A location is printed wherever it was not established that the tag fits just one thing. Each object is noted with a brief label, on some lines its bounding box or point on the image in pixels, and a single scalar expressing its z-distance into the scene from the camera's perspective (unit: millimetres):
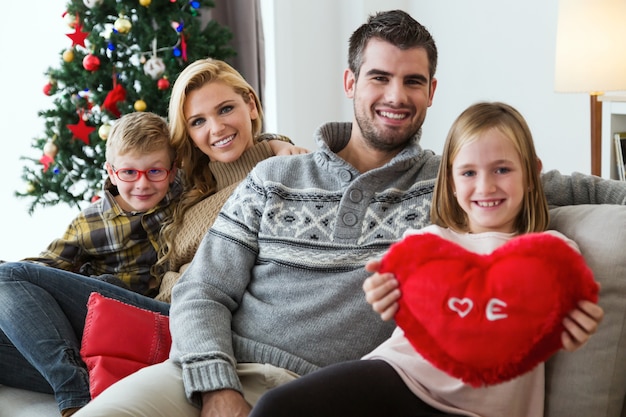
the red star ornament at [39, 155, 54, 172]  3439
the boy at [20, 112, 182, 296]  2422
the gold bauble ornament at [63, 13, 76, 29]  3359
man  1701
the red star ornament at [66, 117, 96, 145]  3387
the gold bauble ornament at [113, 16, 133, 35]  3283
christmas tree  3354
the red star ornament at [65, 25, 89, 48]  3340
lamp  2854
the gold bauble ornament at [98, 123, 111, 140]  3264
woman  2365
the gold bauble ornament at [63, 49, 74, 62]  3361
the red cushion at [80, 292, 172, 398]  2061
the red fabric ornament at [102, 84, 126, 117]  3348
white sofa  1457
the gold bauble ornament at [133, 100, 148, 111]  3299
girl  1403
